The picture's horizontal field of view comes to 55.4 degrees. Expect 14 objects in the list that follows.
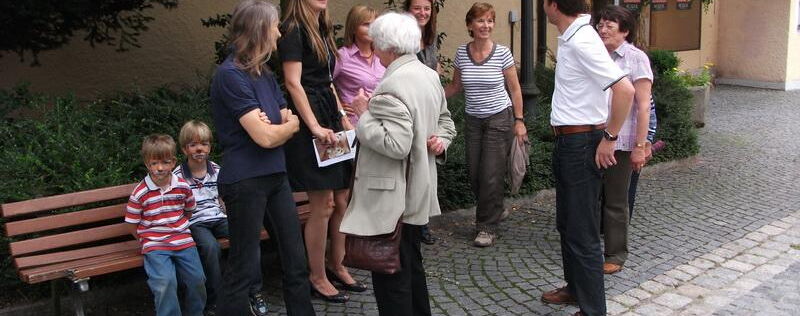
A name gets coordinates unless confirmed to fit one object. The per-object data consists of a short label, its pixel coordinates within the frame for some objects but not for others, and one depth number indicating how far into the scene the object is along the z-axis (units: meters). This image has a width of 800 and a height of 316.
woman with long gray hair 3.32
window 14.16
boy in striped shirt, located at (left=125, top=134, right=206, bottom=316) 3.81
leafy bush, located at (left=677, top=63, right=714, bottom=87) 9.99
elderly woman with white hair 3.17
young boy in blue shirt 4.06
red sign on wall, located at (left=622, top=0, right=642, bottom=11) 12.41
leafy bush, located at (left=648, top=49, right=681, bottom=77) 9.74
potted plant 9.78
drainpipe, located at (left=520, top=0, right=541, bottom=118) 7.08
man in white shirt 3.66
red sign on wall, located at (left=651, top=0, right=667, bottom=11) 13.91
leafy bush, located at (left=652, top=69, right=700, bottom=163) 7.86
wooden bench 3.75
